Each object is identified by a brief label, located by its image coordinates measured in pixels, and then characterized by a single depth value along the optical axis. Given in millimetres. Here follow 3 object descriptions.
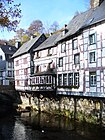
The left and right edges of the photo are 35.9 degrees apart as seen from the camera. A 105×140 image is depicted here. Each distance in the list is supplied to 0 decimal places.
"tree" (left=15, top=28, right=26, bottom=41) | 43183
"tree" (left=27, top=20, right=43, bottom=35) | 42692
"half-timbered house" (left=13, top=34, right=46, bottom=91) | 26121
